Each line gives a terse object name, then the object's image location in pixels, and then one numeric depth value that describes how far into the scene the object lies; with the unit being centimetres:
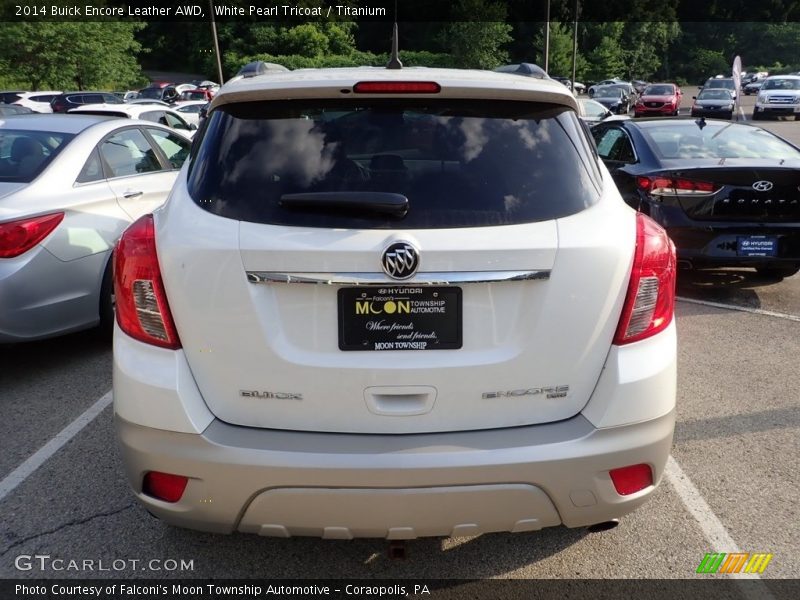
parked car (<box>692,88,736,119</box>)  3225
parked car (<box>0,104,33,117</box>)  1915
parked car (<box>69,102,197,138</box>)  978
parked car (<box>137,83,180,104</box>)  3354
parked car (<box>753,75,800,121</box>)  3107
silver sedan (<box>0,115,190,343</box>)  427
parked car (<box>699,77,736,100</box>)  3489
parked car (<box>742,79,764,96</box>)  5752
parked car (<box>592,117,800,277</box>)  586
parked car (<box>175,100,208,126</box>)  2031
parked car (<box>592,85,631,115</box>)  3812
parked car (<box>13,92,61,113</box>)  2558
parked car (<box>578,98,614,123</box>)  1775
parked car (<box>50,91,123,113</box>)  2481
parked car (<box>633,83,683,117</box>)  3403
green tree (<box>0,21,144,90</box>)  3822
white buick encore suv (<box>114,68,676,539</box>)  208
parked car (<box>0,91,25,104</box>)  2629
